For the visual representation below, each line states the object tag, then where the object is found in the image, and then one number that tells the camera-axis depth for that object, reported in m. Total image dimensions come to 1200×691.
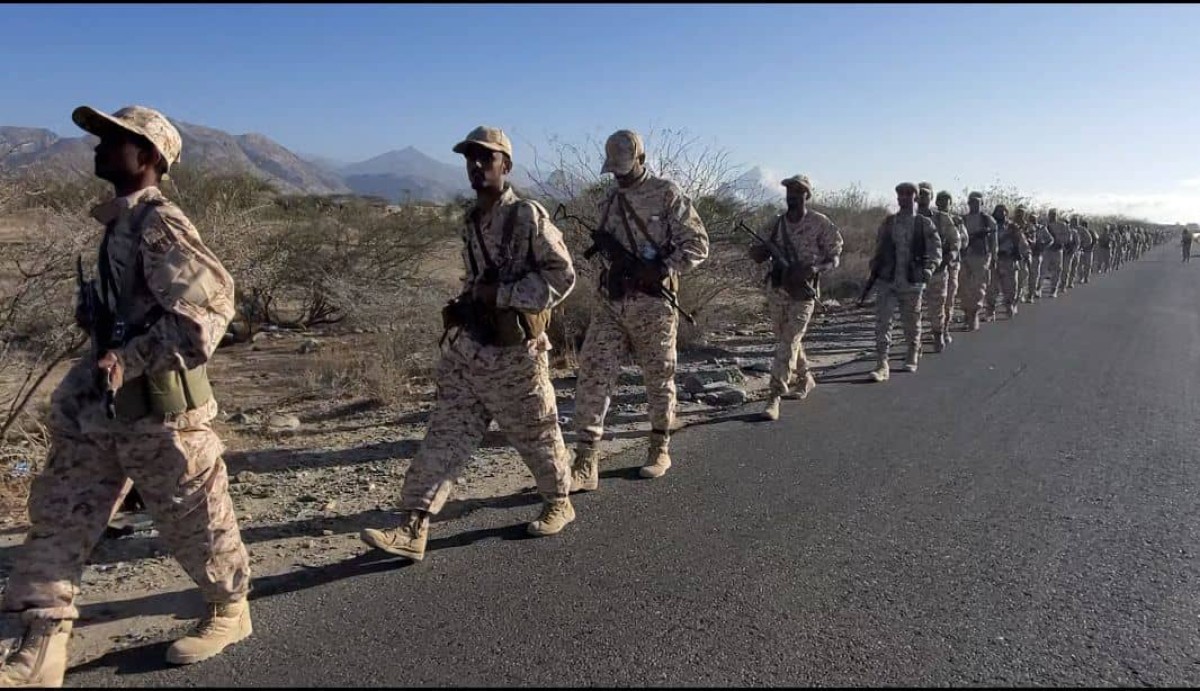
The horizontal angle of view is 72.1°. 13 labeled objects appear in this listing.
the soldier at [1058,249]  20.57
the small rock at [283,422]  6.76
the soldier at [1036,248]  18.11
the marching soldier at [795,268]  6.93
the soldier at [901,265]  8.69
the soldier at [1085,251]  24.53
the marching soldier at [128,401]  2.67
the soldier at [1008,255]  15.38
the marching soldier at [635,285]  4.91
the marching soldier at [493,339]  3.78
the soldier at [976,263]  13.32
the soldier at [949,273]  11.52
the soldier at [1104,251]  30.64
